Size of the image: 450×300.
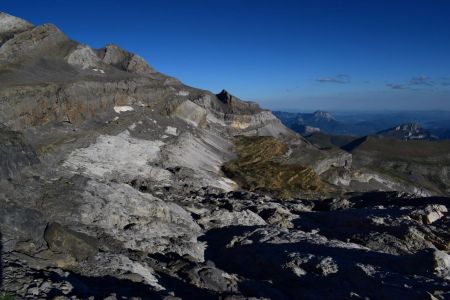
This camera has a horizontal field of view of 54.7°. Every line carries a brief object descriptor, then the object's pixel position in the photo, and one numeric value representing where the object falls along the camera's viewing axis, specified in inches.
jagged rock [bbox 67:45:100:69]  3011.8
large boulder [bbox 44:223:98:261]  962.7
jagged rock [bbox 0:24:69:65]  2620.6
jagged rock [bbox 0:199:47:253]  927.0
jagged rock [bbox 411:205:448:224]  1612.1
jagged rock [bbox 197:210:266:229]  1520.7
